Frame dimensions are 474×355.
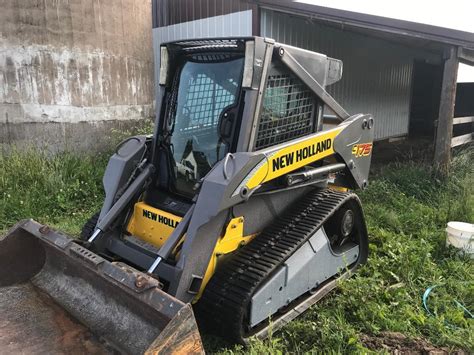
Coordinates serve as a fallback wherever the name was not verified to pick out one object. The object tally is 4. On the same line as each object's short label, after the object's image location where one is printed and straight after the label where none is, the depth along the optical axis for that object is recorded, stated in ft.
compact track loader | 8.56
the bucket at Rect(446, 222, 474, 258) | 13.82
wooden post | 21.18
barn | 21.02
